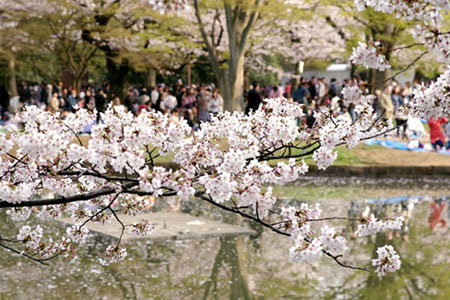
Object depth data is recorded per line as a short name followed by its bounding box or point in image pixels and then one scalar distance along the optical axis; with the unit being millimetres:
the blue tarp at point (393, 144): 24188
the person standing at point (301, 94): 28266
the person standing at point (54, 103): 32294
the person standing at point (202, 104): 29750
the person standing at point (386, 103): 27922
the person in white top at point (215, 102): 31547
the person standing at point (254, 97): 26933
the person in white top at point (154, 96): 35212
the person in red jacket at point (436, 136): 24145
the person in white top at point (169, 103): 33625
